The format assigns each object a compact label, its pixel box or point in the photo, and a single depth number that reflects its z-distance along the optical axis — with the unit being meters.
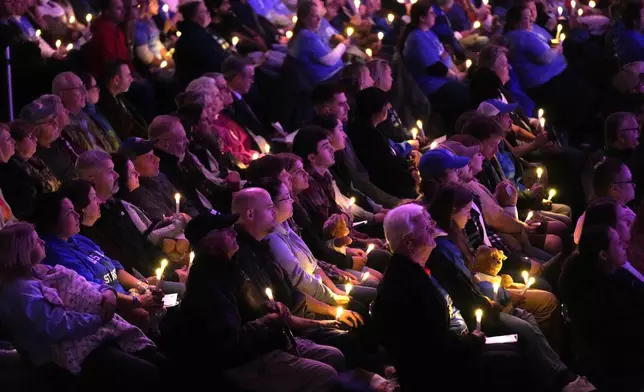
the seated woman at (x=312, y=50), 17.41
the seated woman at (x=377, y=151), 14.39
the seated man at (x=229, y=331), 8.39
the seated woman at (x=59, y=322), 8.60
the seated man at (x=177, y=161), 12.92
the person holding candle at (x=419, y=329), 8.50
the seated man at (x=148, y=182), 11.99
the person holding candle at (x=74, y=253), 9.55
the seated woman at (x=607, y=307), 8.97
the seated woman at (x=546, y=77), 17.96
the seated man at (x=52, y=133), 12.58
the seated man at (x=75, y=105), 13.62
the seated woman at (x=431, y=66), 17.17
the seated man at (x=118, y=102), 14.85
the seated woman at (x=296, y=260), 10.29
